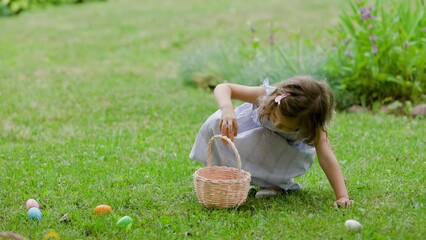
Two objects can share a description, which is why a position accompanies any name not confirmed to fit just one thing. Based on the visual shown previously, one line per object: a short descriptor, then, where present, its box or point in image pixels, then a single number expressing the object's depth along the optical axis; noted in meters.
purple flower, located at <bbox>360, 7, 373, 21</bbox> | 10.63
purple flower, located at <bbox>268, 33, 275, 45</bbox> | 11.99
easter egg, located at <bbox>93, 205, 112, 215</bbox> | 6.19
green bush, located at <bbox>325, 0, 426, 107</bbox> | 10.78
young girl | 6.02
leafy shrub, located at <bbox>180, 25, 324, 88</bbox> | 11.80
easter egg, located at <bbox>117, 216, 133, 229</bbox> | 5.82
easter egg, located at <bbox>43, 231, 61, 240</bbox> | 5.14
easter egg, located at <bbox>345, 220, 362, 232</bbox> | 5.55
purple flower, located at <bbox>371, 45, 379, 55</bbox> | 10.63
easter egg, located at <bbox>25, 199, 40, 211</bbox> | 6.35
